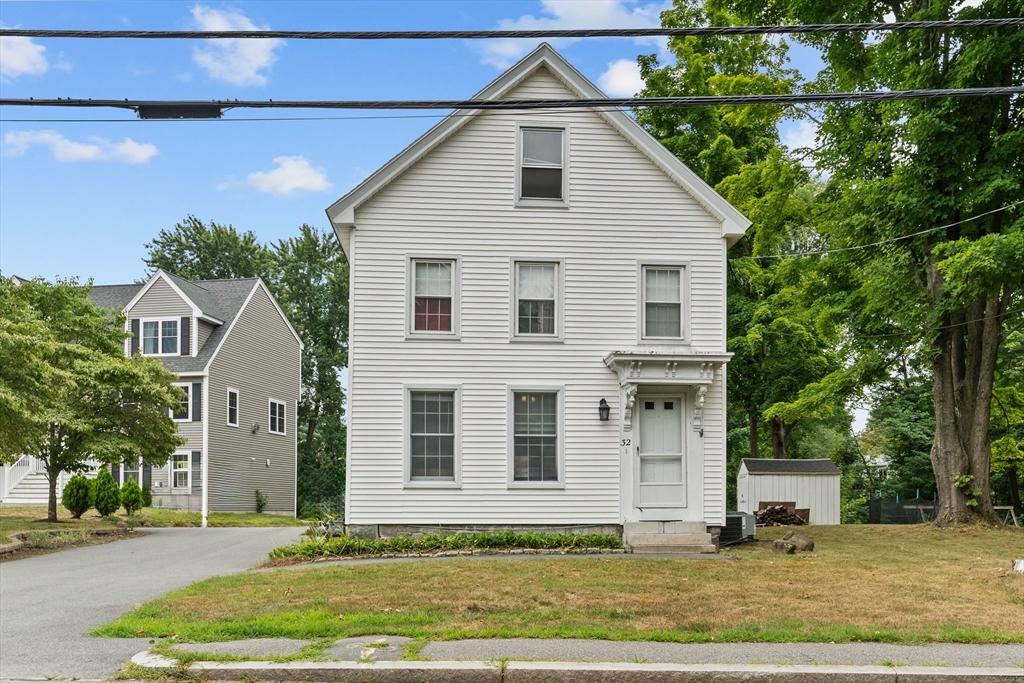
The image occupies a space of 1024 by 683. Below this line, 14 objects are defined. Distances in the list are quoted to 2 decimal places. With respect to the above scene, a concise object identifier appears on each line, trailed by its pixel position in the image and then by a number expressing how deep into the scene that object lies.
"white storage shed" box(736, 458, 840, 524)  27.11
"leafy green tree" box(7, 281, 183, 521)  23.39
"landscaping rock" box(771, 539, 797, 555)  16.52
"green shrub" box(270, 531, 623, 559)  16.08
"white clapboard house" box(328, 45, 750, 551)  17.20
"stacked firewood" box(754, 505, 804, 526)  26.22
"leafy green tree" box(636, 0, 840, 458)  26.50
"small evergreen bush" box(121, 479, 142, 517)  26.41
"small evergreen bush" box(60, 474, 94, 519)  25.12
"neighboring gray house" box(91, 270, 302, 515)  33.25
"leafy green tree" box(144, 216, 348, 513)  49.06
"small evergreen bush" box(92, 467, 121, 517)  25.58
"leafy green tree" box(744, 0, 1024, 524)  20.27
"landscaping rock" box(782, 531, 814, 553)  16.77
